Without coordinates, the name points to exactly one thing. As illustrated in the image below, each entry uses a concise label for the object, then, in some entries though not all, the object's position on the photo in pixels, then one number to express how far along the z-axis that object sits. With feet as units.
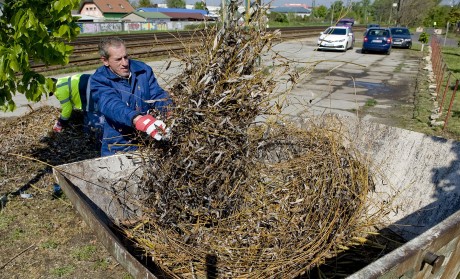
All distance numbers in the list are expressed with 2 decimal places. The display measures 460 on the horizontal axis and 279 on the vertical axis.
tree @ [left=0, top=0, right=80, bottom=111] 7.88
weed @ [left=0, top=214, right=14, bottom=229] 10.34
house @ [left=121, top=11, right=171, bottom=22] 171.22
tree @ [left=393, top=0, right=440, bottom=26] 176.45
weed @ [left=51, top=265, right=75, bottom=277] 8.32
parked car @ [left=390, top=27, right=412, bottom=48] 74.59
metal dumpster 5.96
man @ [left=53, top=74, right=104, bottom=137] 15.66
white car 61.87
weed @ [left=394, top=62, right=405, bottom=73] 46.84
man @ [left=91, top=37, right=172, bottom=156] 8.25
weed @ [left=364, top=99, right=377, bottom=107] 28.89
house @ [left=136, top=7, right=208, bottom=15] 194.78
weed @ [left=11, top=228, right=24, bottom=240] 9.79
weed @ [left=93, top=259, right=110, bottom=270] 8.26
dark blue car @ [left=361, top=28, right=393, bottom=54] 63.31
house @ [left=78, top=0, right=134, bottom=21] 199.52
